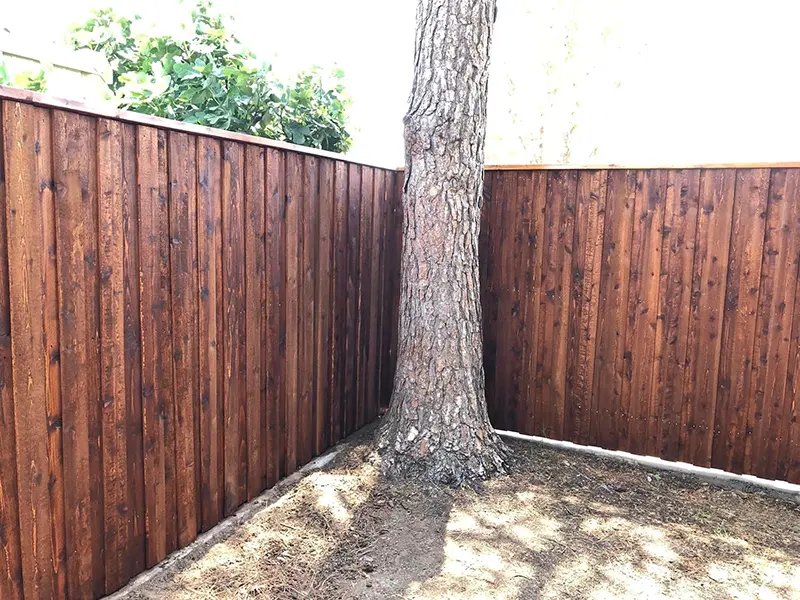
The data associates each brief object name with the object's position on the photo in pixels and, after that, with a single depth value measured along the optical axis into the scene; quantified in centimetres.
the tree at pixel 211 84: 360
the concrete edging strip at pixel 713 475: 309
